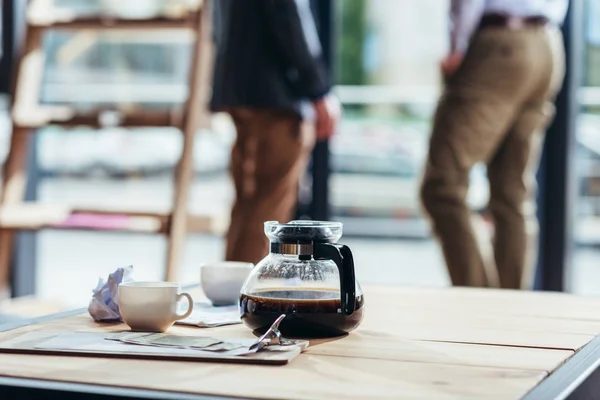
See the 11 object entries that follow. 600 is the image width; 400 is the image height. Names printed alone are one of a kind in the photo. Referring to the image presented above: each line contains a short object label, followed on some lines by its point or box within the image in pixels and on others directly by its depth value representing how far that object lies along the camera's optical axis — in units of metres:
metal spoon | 2.03
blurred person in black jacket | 3.60
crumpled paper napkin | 2.26
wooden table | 1.85
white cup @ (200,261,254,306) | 2.42
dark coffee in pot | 2.11
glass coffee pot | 2.11
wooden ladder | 3.83
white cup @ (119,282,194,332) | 2.16
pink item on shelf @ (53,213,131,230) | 3.84
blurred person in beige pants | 3.63
